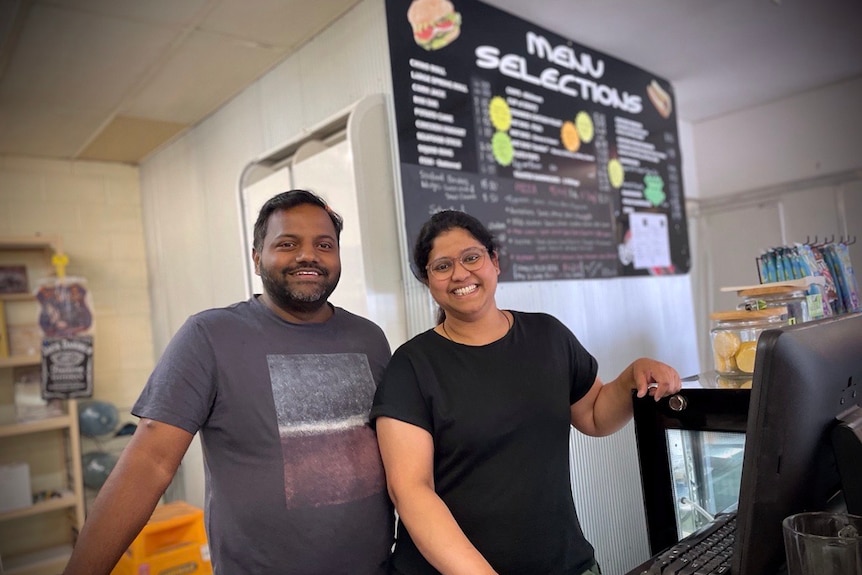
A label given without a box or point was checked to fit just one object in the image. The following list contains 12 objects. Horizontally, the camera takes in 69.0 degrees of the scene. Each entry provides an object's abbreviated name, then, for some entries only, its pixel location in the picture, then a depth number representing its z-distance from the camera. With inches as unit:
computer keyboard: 35.7
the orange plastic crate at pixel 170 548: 109.5
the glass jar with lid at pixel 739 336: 55.9
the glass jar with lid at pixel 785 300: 65.9
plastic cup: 27.9
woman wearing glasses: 47.6
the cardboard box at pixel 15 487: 121.3
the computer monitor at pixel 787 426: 29.4
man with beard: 45.5
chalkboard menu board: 85.3
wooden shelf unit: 124.5
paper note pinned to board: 119.6
